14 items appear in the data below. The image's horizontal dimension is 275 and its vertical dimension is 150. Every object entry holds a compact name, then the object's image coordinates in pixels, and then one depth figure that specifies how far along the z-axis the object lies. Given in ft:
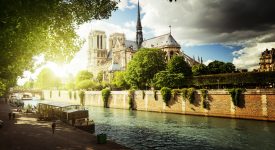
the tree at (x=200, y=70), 247.62
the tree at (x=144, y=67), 244.22
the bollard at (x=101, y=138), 77.25
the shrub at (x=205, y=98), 157.79
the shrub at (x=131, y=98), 216.74
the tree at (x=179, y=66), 224.74
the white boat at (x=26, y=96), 470.39
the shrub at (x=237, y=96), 142.20
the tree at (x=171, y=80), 200.54
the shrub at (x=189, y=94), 165.07
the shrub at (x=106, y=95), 251.39
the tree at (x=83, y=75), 414.00
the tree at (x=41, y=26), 55.36
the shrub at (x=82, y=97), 303.48
